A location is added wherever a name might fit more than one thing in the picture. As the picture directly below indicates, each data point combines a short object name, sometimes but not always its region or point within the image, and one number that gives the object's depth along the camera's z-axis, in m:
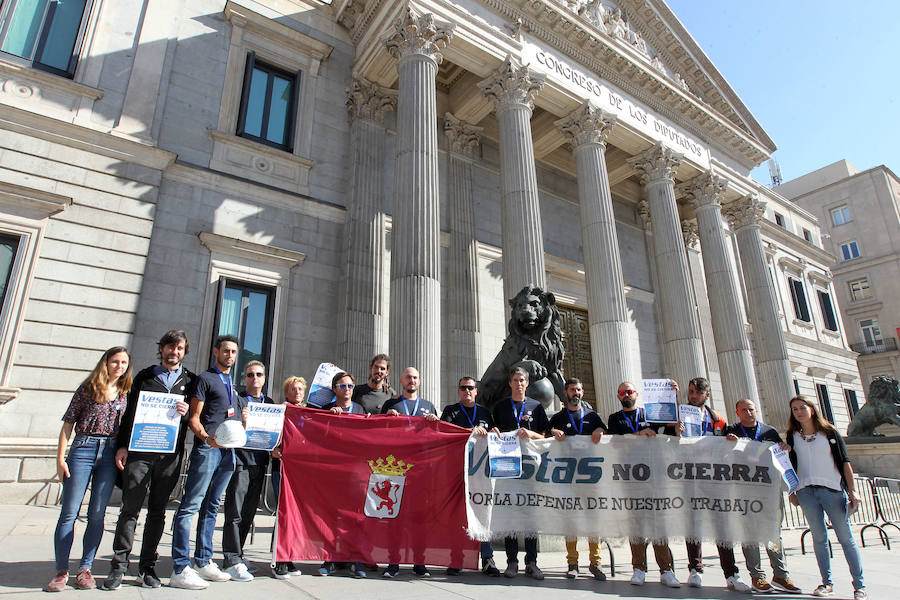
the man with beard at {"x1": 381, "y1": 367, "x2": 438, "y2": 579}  6.15
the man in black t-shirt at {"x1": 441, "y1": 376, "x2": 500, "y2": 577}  5.99
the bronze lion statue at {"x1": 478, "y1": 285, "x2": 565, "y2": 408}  7.56
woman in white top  4.96
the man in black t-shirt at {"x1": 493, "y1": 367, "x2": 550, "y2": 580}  5.90
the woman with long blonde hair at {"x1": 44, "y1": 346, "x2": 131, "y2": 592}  4.25
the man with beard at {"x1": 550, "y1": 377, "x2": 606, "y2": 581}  5.63
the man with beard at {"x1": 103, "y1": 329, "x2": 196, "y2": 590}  4.27
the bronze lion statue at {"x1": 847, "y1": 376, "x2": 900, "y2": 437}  18.77
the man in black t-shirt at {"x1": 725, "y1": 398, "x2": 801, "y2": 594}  5.02
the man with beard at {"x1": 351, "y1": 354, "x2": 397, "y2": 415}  6.40
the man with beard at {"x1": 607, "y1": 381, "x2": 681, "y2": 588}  5.17
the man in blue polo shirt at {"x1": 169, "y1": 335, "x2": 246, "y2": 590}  4.46
